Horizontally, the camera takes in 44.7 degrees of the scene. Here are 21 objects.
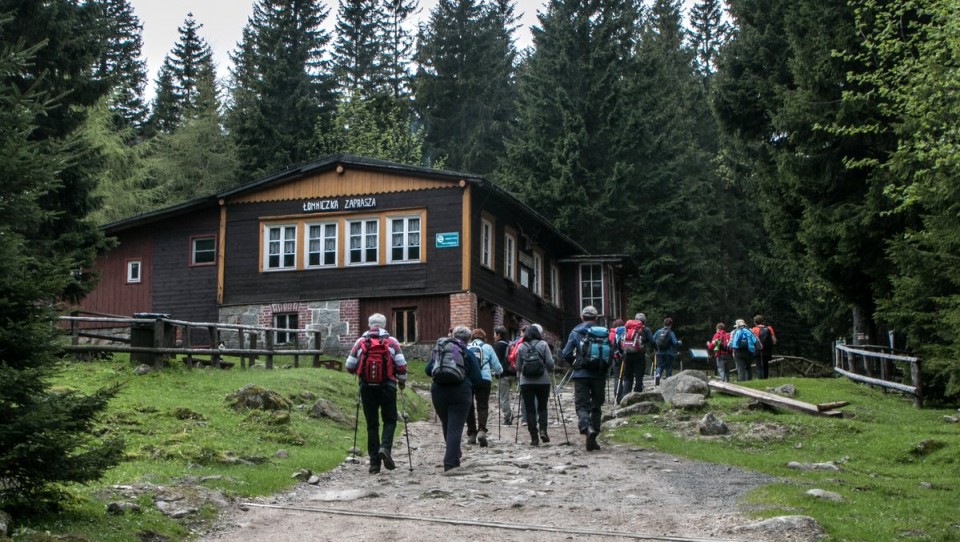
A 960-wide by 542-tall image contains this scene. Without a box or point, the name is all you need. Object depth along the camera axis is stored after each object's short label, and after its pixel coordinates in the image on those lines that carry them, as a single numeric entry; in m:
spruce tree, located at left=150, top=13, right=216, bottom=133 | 70.94
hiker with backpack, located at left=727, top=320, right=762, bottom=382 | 26.62
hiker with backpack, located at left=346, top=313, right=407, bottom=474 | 14.91
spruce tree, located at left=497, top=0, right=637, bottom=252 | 52.75
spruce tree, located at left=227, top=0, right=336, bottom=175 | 57.75
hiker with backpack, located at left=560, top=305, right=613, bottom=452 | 17.14
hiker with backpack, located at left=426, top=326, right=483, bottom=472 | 15.12
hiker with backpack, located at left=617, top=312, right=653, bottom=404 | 23.56
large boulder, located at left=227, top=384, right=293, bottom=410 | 18.88
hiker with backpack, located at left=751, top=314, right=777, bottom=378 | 28.16
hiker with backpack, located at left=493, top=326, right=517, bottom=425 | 21.20
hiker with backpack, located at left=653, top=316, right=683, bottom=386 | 26.78
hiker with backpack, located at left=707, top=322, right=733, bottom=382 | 27.81
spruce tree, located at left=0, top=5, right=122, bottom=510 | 9.56
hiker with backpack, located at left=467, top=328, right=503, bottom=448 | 18.12
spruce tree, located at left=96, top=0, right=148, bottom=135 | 68.88
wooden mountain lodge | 35.59
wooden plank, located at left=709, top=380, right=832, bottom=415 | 20.20
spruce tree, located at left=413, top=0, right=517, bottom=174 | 68.31
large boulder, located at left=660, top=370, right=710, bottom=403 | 22.73
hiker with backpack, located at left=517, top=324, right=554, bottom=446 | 17.53
